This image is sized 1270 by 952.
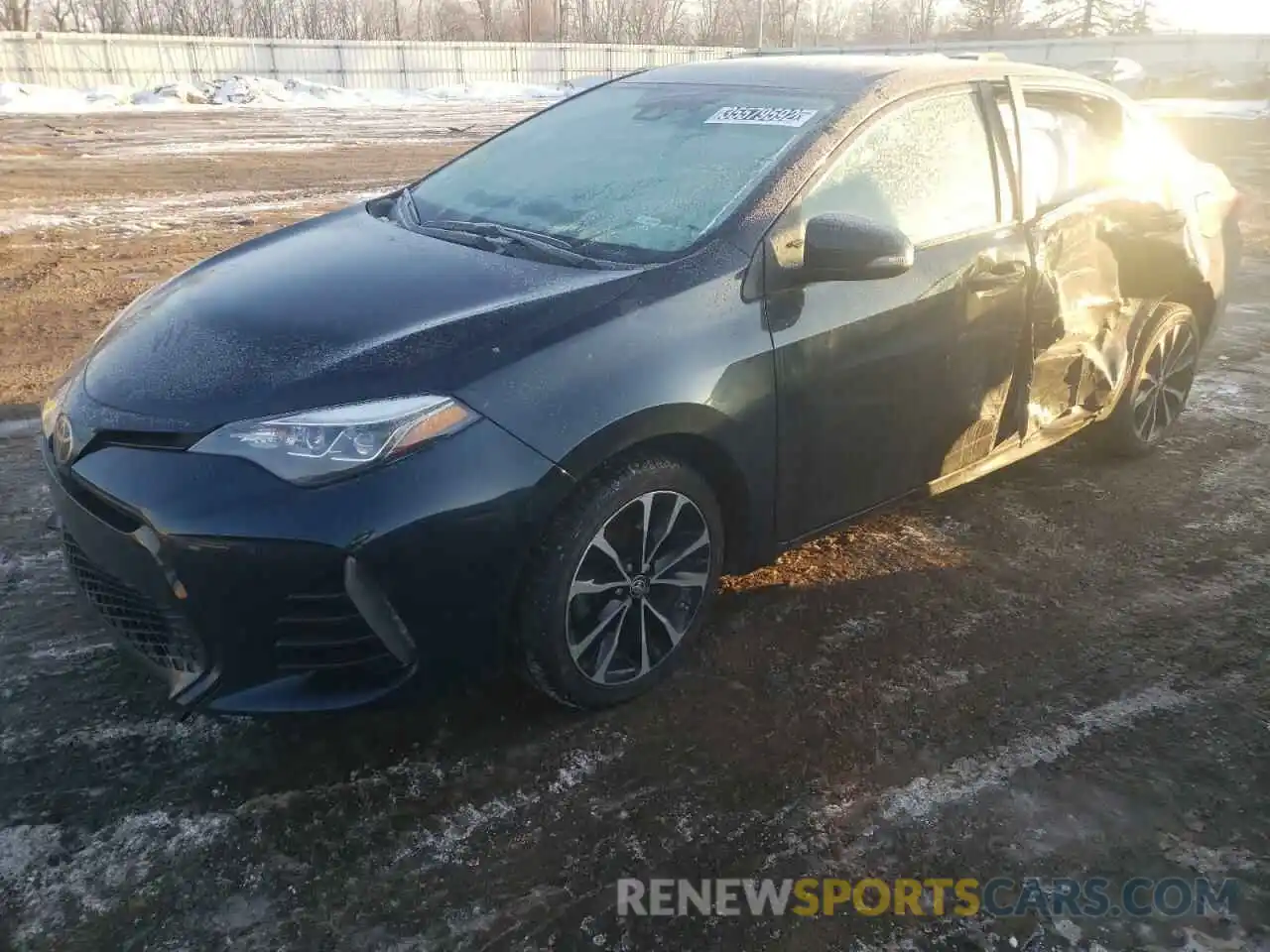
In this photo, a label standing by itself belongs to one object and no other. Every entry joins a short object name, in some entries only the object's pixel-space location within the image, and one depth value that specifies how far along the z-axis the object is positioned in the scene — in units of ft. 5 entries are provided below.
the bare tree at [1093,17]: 217.97
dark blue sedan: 7.47
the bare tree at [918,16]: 264.29
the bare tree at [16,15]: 164.25
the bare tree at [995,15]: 222.48
